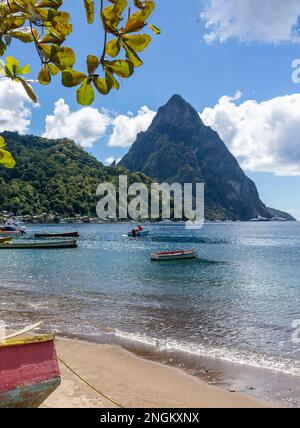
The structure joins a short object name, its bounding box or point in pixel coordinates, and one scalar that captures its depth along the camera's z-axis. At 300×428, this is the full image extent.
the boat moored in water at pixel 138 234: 94.38
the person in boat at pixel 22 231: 97.95
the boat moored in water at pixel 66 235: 77.56
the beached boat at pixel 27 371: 6.79
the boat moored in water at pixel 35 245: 58.19
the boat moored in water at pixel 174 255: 44.53
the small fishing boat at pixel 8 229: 101.69
